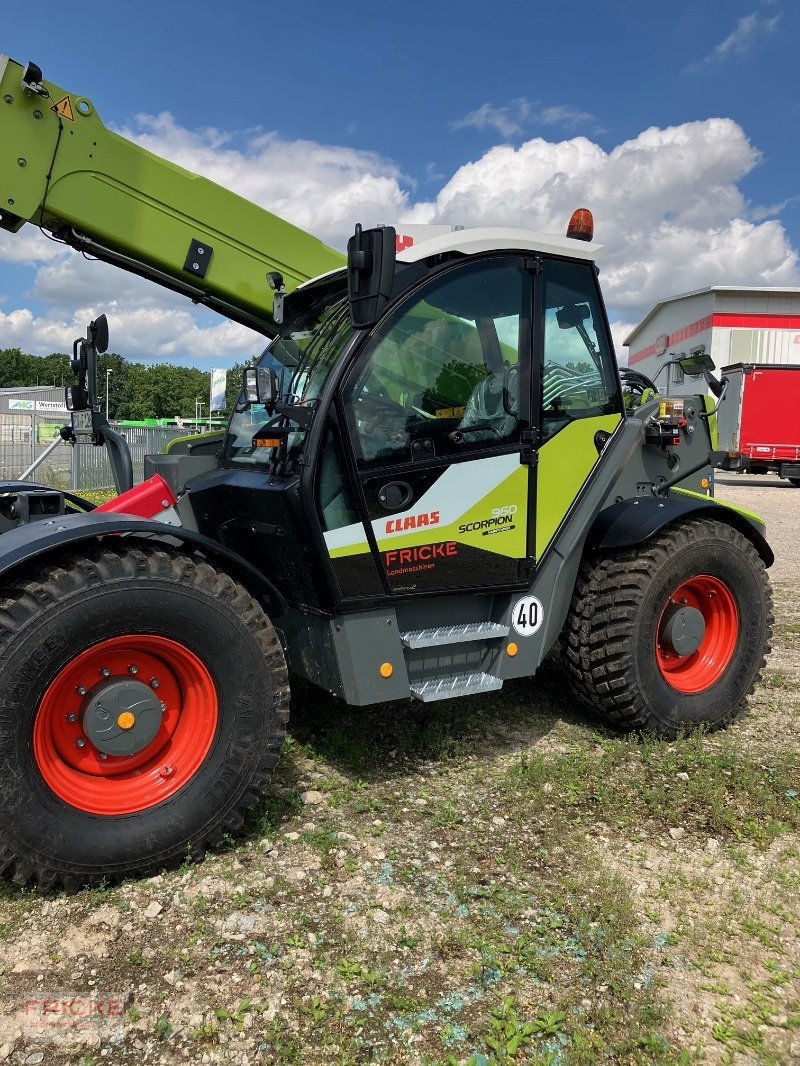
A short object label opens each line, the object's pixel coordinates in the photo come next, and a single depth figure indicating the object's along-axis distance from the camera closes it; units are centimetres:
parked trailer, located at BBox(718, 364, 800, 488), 2156
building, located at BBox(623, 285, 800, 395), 3497
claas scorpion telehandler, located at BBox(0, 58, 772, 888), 295
